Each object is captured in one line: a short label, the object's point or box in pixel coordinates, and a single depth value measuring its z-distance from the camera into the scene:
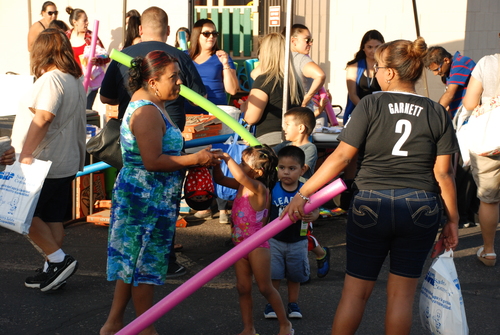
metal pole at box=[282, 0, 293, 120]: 4.91
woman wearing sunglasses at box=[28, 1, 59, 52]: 9.10
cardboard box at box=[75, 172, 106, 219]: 6.21
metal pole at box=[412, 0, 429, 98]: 8.29
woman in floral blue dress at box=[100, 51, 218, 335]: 3.28
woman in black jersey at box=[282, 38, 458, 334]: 2.91
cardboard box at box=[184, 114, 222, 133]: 5.38
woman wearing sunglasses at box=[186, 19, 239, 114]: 6.19
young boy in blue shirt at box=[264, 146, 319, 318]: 3.80
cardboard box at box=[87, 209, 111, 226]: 5.96
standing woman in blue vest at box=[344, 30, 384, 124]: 6.79
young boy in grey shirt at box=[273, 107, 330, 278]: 4.95
